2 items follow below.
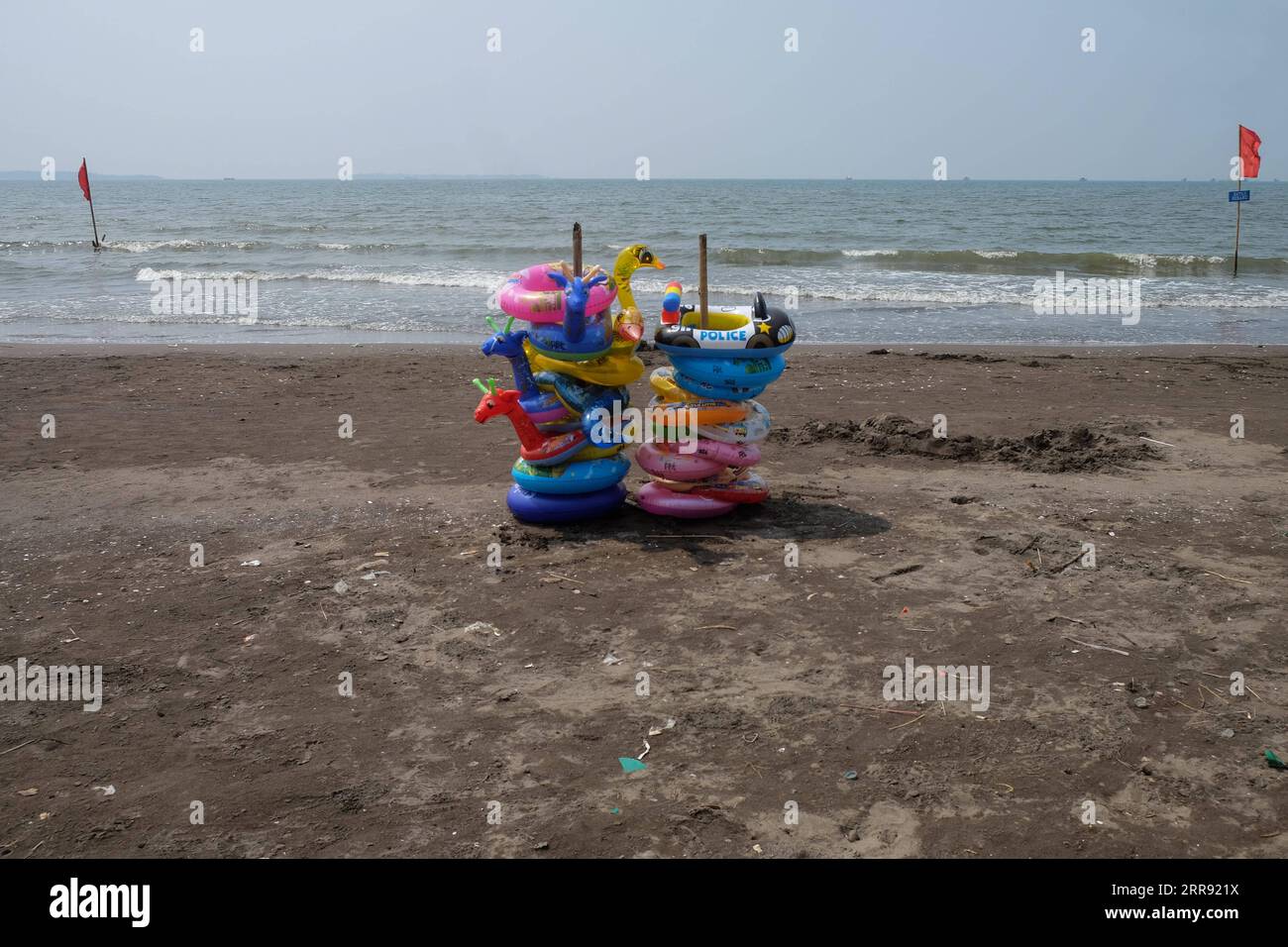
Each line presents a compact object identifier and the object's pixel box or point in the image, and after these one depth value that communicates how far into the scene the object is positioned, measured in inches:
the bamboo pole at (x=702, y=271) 294.0
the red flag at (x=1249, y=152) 786.8
